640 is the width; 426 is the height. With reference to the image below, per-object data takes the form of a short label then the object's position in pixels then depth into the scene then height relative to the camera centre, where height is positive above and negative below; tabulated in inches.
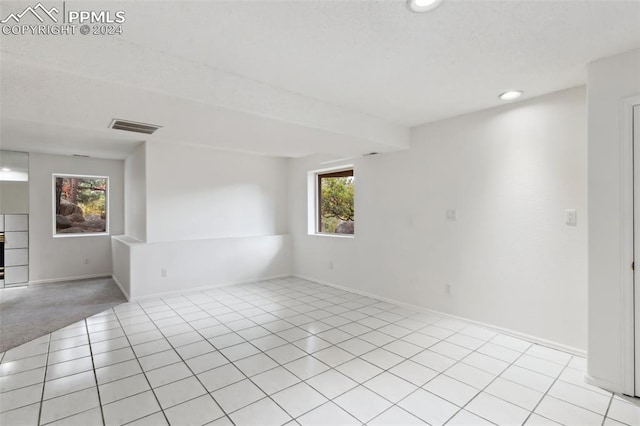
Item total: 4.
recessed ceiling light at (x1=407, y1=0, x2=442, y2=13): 67.6 +45.4
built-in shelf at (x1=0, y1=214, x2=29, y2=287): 215.2 -24.6
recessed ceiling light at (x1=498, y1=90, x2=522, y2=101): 117.4 +44.8
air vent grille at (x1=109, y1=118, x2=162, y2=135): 119.3 +34.5
